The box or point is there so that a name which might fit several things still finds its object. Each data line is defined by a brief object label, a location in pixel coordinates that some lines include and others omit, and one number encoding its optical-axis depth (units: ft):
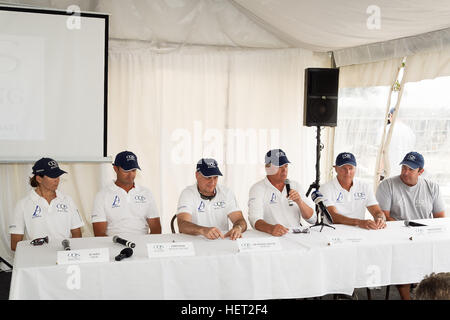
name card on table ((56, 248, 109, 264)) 7.50
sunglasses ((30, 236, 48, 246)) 8.63
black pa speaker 14.98
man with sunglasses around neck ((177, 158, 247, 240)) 10.56
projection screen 13.73
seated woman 10.15
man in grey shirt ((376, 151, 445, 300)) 12.57
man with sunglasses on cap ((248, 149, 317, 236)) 11.18
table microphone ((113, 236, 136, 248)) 8.33
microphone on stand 9.78
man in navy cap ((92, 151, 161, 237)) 10.91
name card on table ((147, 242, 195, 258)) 8.00
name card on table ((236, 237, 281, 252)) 8.40
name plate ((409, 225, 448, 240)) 9.84
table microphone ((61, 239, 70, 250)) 8.17
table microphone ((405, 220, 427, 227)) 10.64
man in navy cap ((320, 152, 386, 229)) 11.81
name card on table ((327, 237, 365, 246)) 9.01
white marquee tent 14.88
